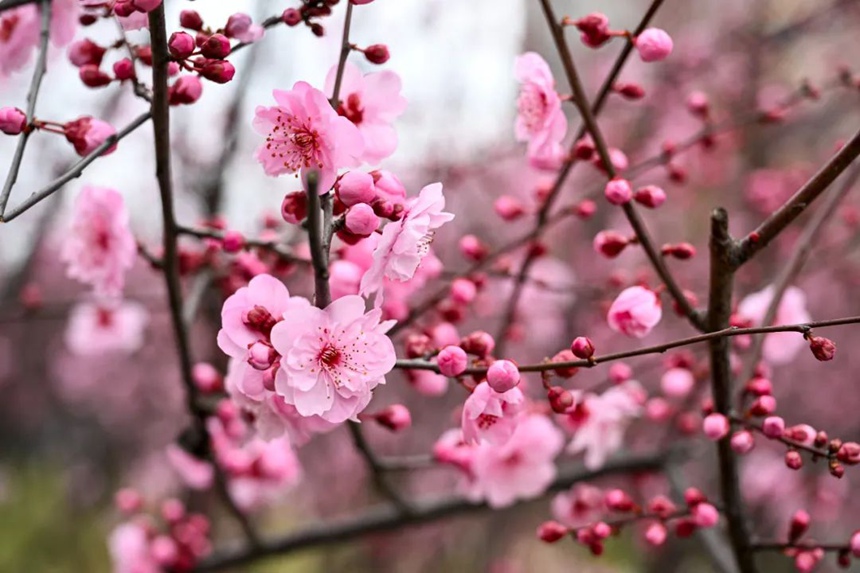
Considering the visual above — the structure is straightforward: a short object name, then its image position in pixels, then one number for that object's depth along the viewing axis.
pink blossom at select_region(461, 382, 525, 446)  0.57
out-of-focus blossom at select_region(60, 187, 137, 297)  0.65
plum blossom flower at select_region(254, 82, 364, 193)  0.56
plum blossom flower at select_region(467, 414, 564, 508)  0.68
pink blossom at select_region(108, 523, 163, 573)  0.75
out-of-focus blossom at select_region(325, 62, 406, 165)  0.59
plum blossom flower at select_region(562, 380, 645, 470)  0.67
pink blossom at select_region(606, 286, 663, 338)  0.60
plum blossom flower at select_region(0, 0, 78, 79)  0.64
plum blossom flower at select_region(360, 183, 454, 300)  0.56
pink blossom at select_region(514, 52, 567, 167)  0.62
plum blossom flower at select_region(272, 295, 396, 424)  0.55
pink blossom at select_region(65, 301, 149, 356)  0.92
